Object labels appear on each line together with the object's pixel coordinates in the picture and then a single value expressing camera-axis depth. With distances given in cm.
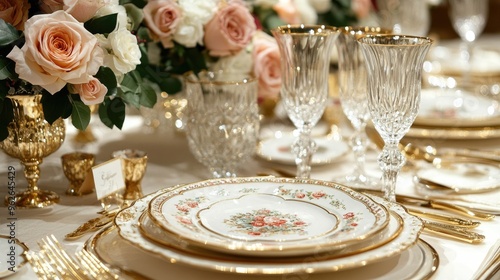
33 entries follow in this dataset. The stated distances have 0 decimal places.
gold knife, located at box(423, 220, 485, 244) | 106
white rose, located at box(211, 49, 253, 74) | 138
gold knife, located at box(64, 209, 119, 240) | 107
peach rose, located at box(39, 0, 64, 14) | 112
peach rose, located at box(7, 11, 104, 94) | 106
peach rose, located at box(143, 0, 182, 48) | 127
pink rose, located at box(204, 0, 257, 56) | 133
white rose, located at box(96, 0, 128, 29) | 113
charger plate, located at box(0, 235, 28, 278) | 98
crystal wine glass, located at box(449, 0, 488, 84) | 191
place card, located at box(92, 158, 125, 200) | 115
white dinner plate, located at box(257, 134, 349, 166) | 135
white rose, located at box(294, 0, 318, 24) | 160
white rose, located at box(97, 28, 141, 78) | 113
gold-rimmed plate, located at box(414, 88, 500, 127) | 143
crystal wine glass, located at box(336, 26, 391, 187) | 125
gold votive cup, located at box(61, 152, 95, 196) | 121
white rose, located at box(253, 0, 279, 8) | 151
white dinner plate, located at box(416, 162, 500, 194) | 122
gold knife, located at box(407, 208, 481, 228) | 108
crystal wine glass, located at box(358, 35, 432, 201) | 107
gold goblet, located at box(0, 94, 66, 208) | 114
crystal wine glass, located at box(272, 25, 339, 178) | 119
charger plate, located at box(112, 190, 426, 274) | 92
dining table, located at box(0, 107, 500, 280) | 98
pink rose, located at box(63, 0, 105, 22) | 110
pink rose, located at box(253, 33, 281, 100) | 139
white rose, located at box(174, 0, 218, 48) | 130
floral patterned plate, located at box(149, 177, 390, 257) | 93
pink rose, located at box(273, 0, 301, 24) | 156
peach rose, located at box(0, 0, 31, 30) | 110
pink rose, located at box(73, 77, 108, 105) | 111
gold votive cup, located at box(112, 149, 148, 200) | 119
